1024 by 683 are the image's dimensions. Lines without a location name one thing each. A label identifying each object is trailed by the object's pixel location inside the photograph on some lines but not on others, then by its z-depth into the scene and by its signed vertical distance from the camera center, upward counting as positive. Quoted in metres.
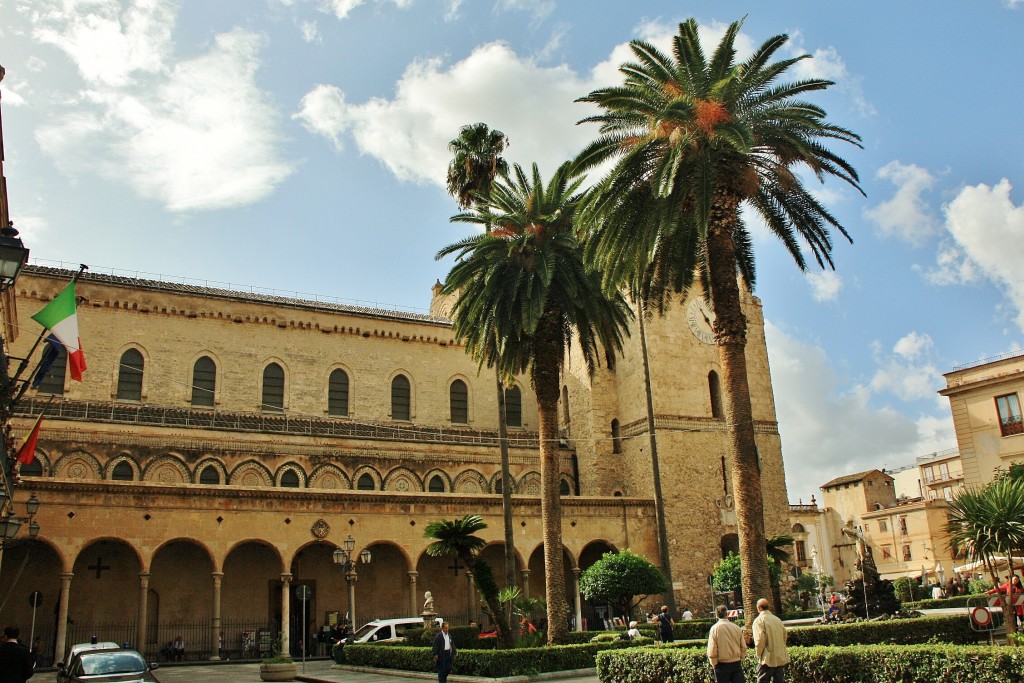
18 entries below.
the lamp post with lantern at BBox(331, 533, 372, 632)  26.23 +1.00
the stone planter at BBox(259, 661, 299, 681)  20.47 -1.69
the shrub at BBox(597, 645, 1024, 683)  10.80 -1.34
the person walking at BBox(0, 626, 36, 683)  9.34 -0.53
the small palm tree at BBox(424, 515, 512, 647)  20.75 +0.93
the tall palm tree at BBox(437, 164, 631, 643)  21.86 +7.20
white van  25.42 -1.11
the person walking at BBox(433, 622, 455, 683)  15.84 -1.16
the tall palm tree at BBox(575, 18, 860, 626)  16.41 +7.62
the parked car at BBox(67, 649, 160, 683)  14.11 -0.97
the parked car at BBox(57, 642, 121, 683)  15.55 -0.71
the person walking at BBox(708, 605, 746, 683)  11.18 -0.97
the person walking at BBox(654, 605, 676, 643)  21.92 -1.26
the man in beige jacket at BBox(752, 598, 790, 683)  11.05 -0.94
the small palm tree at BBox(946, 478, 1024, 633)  18.61 +0.77
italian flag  15.22 +4.94
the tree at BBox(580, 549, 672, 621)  29.84 -0.06
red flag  18.09 +3.41
